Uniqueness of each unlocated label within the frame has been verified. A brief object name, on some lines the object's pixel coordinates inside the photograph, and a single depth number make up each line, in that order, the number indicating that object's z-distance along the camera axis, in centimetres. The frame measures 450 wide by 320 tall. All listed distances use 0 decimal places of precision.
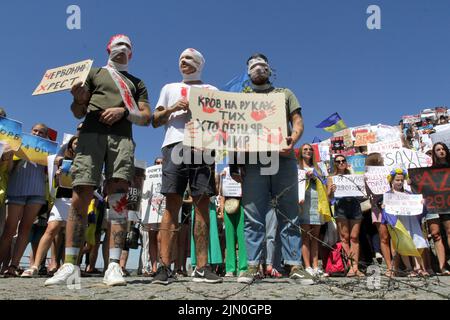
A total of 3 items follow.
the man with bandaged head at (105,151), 336
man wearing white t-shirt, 361
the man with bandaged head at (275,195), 395
